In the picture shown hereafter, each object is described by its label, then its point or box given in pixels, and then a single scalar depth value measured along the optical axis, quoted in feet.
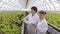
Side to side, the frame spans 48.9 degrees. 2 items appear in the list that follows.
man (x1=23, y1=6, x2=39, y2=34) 4.16
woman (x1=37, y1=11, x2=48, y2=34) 3.72
